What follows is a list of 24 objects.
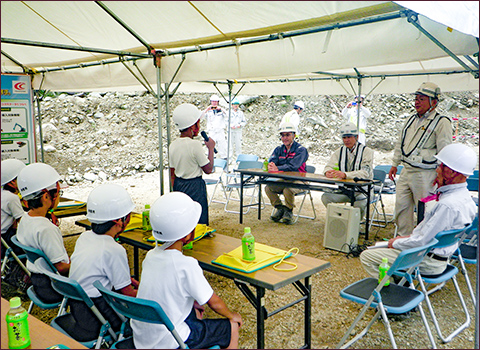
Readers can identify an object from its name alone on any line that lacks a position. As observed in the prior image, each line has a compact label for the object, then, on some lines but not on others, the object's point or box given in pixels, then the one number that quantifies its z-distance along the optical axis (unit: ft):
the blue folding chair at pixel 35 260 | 7.48
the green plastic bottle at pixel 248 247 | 7.63
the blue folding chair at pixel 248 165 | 21.39
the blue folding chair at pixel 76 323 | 6.15
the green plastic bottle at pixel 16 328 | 4.83
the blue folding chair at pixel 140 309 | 5.16
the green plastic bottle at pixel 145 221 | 10.12
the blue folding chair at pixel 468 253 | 9.61
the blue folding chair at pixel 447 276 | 8.04
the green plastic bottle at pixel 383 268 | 8.25
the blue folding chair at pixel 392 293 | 7.17
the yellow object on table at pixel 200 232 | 9.21
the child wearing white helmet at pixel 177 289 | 5.82
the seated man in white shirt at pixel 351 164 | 16.58
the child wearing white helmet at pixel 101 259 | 6.77
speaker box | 15.06
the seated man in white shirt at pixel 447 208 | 8.52
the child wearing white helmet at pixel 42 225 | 7.79
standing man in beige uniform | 13.64
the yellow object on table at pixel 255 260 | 7.32
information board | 18.08
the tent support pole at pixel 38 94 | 22.60
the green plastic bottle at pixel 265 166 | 19.43
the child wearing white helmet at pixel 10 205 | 10.83
